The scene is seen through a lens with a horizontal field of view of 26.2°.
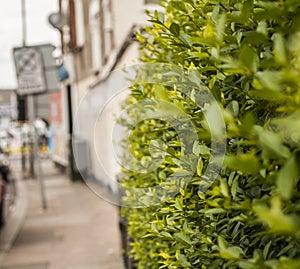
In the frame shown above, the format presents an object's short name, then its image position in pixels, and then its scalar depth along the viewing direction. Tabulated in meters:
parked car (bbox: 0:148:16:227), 11.69
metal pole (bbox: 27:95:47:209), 14.93
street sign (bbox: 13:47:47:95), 14.83
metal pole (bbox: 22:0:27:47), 21.69
